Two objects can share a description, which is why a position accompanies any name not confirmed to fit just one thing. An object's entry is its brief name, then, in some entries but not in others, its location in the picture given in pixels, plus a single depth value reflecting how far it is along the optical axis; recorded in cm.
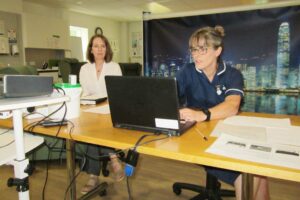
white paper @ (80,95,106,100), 170
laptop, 90
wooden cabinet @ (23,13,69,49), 562
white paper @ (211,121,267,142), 91
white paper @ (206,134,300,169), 70
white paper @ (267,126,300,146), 85
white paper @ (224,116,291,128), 109
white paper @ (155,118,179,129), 93
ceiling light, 622
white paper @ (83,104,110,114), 139
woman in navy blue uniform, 121
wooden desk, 67
